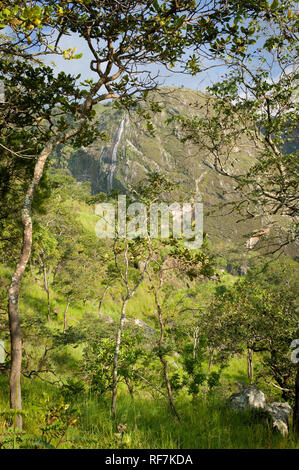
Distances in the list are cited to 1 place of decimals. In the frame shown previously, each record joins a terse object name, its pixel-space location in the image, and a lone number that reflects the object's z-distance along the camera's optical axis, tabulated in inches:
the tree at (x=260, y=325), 418.9
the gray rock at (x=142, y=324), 817.0
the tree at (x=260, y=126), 181.9
